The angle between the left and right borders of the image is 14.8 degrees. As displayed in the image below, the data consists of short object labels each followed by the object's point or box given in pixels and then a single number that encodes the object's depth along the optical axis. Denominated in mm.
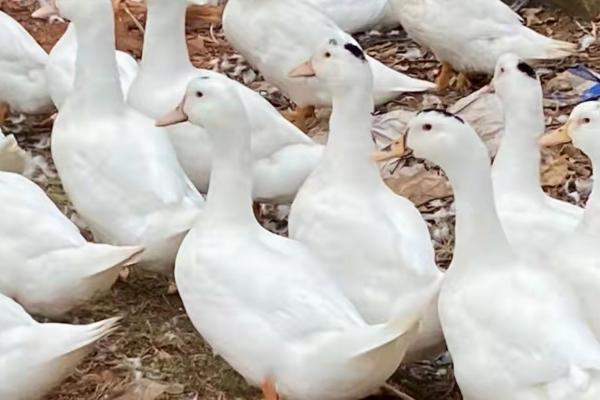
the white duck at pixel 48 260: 6232
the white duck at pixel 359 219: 5971
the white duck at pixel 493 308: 5253
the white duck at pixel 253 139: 7310
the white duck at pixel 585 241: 5859
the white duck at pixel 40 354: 5613
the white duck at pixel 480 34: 8821
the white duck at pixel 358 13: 9567
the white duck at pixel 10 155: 7447
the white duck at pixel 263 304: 5483
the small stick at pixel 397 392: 5989
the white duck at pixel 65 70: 8075
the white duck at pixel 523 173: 6459
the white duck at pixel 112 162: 6770
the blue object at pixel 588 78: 8740
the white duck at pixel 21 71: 8349
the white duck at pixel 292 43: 8255
